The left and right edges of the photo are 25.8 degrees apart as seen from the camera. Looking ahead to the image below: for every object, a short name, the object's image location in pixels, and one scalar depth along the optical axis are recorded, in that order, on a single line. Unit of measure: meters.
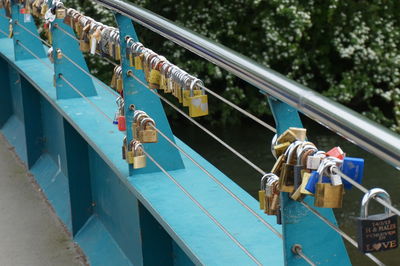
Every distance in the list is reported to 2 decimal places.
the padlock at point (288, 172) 1.97
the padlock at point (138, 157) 3.28
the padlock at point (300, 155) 1.92
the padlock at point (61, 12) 4.53
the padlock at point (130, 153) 3.30
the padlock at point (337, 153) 1.87
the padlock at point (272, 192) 2.12
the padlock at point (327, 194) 1.81
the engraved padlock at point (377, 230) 1.63
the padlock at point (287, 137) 2.00
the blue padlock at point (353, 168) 1.81
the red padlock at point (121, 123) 3.62
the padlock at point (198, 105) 2.78
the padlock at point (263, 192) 2.15
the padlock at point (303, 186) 1.88
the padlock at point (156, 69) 3.07
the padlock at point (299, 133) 1.99
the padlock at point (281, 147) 2.01
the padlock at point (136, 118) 3.23
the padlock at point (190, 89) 2.79
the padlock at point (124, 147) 3.39
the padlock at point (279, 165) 2.02
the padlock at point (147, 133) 3.18
